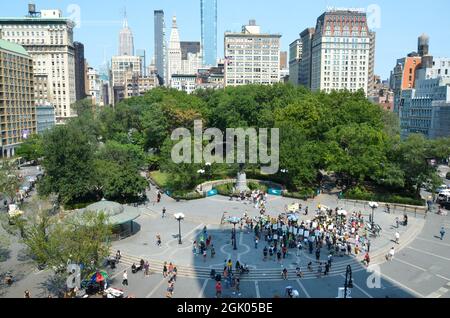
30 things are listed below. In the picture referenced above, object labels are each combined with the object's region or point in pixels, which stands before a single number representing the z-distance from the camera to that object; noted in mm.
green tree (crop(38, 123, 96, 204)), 38469
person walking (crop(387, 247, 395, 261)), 28047
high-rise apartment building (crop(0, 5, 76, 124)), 115831
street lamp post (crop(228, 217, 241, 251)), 33275
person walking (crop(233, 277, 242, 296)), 22900
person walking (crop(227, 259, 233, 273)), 24834
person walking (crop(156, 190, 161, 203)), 42816
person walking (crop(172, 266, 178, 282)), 24314
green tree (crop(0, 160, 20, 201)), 38875
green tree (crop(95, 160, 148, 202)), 40250
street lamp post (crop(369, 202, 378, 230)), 33750
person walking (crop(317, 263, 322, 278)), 25527
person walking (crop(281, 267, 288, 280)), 24938
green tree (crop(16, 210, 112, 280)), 21031
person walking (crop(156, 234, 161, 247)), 30125
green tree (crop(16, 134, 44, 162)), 70000
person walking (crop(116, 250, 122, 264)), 27203
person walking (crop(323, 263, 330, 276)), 25641
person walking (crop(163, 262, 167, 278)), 25031
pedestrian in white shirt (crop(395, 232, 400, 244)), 30989
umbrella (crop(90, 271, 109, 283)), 22527
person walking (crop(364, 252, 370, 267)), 26750
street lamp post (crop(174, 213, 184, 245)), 29266
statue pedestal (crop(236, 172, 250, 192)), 47128
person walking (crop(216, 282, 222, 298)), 22062
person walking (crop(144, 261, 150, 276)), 25219
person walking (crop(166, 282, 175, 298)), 22200
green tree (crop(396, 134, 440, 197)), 40781
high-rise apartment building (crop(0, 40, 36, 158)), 74562
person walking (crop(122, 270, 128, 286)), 23500
